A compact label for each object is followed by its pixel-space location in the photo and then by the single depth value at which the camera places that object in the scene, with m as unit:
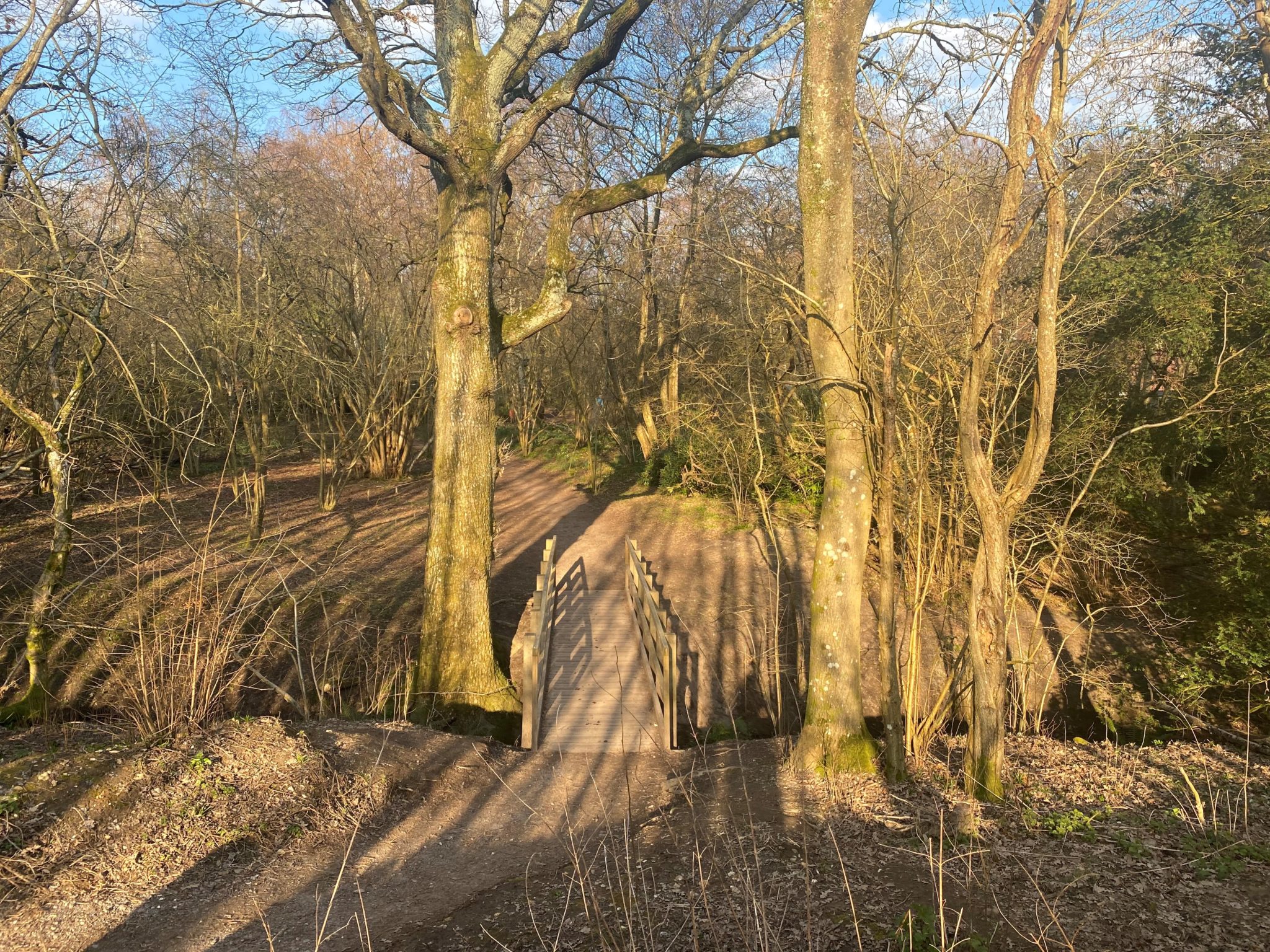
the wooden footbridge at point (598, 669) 7.52
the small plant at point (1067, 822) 4.22
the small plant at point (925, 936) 2.96
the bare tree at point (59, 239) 5.51
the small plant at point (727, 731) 8.23
